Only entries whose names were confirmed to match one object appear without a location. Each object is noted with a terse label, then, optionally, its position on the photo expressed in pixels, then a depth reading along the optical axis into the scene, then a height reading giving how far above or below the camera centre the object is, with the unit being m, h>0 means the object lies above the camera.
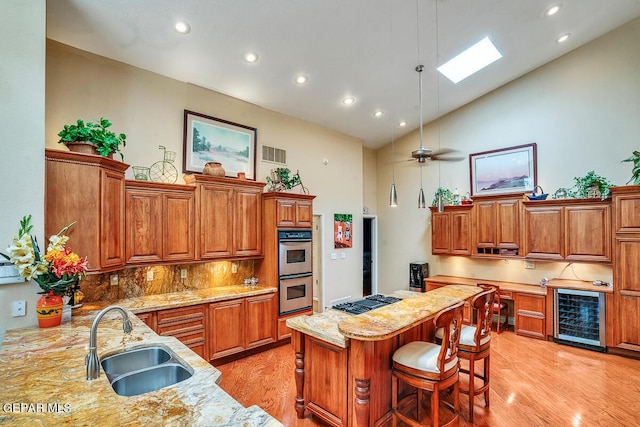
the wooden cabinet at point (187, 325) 3.28 -1.25
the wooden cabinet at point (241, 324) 3.67 -1.43
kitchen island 2.12 -1.14
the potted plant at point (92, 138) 2.73 +0.76
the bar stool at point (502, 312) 4.93 -1.73
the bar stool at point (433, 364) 2.13 -1.13
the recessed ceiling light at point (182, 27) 3.05 +1.99
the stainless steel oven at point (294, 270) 4.34 -0.83
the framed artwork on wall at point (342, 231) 6.11 -0.32
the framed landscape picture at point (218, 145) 4.11 +1.08
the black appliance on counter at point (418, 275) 6.23 -1.27
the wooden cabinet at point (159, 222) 3.35 -0.07
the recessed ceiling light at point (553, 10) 3.75 +2.65
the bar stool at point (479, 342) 2.60 -1.16
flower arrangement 2.16 -0.33
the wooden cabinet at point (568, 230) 4.25 -0.24
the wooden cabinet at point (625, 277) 3.86 -0.83
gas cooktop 2.80 -0.90
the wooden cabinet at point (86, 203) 2.60 +0.13
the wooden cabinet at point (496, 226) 4.96 -0.19
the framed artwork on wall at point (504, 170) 5.19 +0.83
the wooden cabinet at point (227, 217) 3.85 -0.01
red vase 2.29 -0.73
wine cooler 4.12 -1.51
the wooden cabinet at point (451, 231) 5.51 -0.30
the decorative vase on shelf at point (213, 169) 3.95 +0.64
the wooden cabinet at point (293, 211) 4.36 +0.08
